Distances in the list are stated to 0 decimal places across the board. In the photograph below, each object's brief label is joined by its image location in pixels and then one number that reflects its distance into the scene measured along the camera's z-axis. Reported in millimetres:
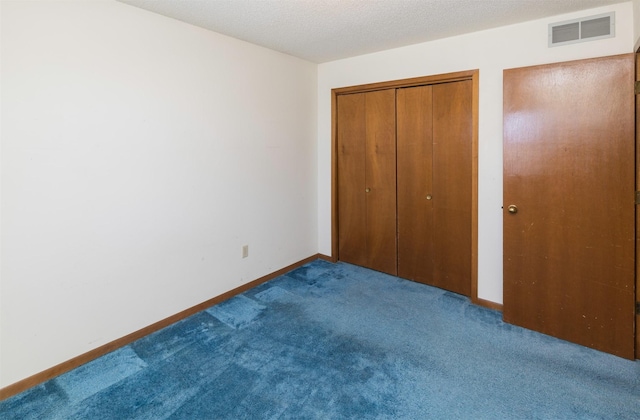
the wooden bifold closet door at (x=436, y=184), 3145
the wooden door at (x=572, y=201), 2260
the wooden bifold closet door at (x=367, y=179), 3662
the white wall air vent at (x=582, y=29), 2364
